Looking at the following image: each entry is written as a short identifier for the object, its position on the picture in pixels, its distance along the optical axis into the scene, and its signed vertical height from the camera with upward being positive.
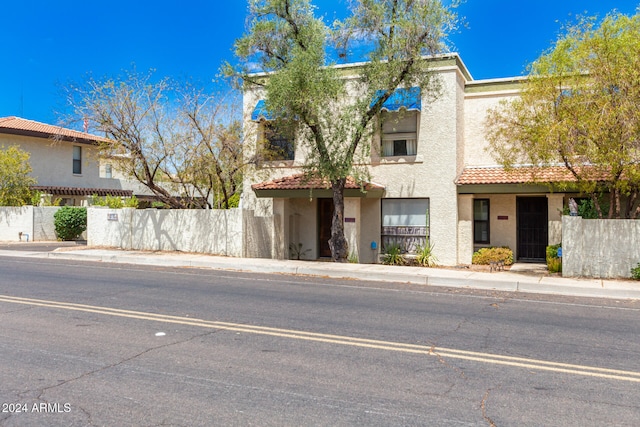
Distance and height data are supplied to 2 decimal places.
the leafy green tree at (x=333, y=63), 15.18 +4.90
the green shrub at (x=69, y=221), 25.59 +0.03
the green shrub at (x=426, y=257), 18.41 -1.19
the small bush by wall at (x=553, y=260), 15.95 -1.11
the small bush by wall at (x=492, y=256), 18.27 -1.14
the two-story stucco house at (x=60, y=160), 30.45 +3.85
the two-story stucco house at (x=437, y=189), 18.61 +1.24
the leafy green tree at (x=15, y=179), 26.64 +2.27
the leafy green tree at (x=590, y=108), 12.68 +2.97
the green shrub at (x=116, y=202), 23.00 +0.88
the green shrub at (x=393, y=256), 18.78 -1.19
